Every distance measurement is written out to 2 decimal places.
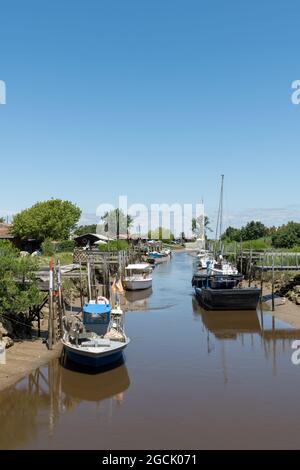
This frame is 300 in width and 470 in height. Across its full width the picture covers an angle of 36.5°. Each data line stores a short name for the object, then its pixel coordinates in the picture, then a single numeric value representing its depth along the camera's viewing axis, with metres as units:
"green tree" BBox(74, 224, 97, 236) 153.19
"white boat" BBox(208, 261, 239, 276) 48.96
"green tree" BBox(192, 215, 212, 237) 174.69
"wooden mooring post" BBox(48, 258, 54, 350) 24.91
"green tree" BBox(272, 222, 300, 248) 71.12
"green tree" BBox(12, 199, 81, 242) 74.50
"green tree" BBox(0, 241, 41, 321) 25.16
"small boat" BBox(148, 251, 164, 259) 105.09
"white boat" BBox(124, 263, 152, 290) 51.62
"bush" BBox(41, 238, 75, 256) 65.34
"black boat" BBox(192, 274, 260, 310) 37.75
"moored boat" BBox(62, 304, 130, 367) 21.62
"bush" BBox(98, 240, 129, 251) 74.00
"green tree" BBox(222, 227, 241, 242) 119.00
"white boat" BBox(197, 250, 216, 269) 63.23
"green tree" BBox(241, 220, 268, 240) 108.50
